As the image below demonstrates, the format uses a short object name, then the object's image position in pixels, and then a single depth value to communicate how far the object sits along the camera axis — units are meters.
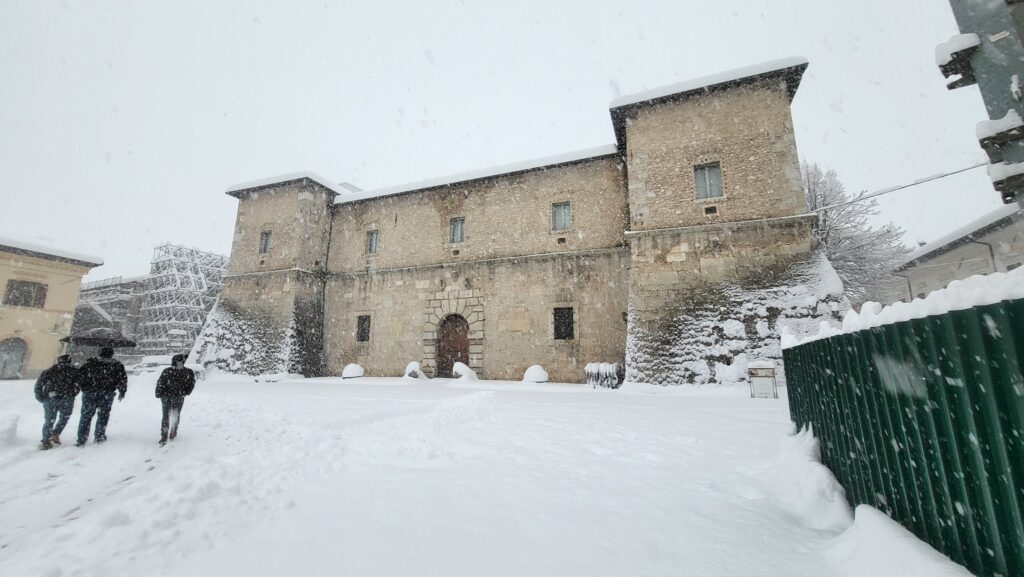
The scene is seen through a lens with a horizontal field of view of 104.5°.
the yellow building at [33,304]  19.05
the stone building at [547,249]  10.75
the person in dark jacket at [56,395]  4.89
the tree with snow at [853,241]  16.67
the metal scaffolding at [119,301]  27.00
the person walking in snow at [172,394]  5.14
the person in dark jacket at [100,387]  4.98
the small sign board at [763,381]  8.48
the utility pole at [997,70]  4.77
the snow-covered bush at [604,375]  11.11
